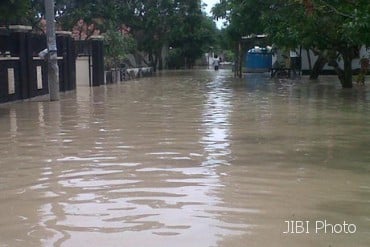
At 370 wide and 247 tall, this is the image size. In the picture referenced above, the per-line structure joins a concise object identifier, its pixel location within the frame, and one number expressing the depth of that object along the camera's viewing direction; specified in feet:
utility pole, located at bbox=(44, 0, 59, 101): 65.41
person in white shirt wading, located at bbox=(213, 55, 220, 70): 222.73
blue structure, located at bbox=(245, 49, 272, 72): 175.83
